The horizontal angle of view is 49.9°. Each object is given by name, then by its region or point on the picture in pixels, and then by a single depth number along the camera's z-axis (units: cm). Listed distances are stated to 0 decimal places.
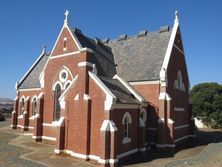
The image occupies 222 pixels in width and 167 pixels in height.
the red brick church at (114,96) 1894
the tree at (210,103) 4784
